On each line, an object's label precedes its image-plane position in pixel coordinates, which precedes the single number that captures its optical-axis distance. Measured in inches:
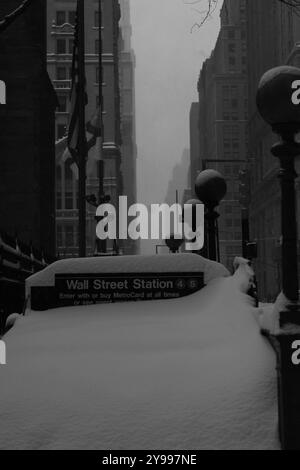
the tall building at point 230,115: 5017.2
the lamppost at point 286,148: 163.8
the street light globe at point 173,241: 865.9
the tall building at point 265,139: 2957.7
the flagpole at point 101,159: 919.0
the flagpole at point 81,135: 555.2
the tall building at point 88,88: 3828.7
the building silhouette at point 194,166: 6717.5
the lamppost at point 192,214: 553.7
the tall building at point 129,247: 6311.0
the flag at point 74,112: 599.5
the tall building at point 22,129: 1390.3
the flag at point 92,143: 767.7
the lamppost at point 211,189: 407.8
